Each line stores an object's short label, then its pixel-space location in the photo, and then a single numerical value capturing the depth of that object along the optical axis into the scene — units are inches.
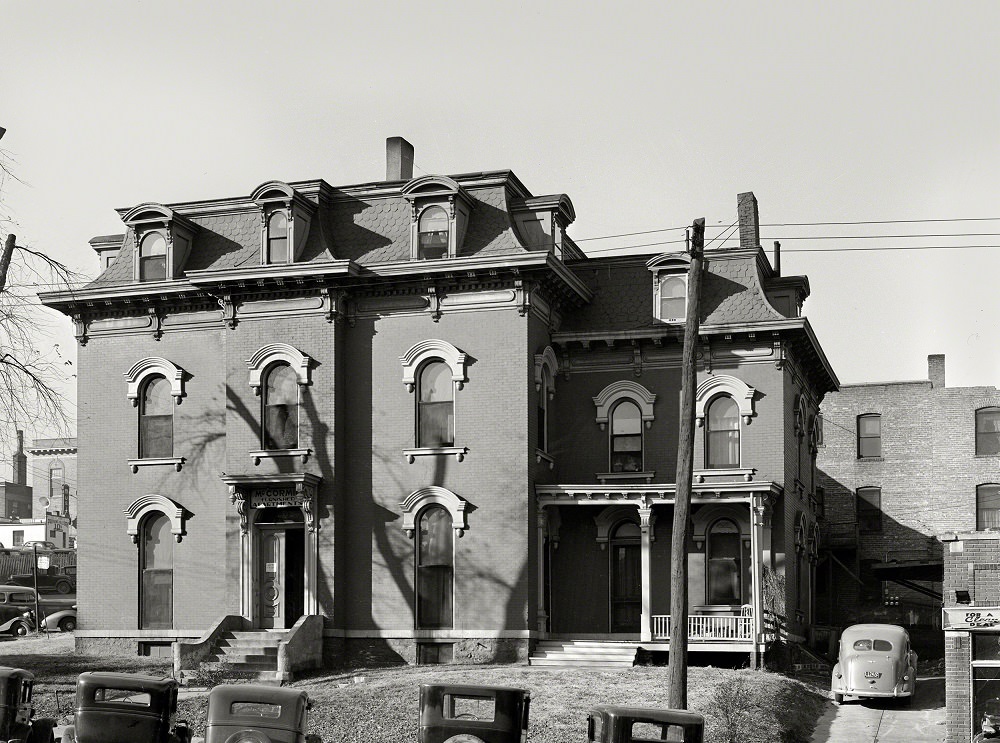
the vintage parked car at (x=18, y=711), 596.7
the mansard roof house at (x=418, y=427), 1172.5
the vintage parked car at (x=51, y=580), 2251.5
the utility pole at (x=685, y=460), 847.7
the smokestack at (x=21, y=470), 3740.2
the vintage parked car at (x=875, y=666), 1053.2
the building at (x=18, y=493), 3587.6
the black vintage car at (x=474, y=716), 579.5
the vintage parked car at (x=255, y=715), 570.3
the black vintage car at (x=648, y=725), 550.9
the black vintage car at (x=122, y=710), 587.5
